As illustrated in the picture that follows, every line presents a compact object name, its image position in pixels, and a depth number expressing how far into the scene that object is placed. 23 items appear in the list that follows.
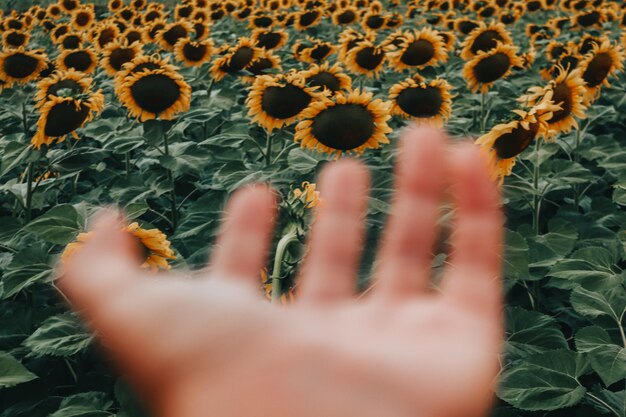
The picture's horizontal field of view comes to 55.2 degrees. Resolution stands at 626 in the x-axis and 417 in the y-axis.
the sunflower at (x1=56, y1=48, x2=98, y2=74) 3.65
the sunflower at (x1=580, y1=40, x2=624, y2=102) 2.56
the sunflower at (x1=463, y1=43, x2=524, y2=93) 2.77
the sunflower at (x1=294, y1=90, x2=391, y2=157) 1.98
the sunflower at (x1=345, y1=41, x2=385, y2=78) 3.17
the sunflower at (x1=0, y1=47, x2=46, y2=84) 3.05
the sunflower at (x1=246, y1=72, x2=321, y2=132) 2.16
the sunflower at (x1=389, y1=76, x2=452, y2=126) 2.44
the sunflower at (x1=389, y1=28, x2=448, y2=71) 3.19
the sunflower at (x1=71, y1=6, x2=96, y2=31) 6.23
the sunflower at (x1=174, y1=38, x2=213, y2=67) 3.71
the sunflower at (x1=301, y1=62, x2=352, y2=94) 2.44
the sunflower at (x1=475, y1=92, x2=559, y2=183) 1.57
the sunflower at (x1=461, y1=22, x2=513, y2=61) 3.46
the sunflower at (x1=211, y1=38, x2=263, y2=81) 3.05
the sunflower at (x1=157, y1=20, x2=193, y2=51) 4.35
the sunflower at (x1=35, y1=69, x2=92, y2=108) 2.46
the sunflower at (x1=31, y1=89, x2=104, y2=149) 1.99
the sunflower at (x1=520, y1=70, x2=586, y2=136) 1.97
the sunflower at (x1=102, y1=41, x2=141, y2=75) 3.34
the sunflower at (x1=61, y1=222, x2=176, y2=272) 1.32
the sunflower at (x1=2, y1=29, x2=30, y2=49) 4.70
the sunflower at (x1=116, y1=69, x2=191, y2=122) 2.36
